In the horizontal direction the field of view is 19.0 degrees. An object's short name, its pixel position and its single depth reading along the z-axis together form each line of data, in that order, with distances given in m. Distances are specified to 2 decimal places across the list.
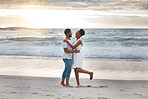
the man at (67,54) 10.14
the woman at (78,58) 10.06
